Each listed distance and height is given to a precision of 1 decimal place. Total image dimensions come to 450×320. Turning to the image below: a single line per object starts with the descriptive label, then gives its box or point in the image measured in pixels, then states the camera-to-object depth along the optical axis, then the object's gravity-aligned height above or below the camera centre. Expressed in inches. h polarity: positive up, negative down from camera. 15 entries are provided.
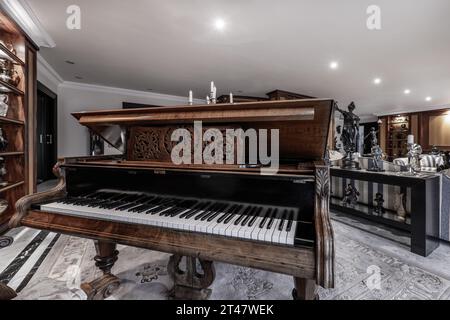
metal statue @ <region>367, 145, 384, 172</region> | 102.4 -2.0
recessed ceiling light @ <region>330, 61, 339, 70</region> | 145.1 +65.2
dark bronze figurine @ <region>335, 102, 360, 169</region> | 119.3 +11.9
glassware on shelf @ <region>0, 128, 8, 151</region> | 94.8 +7.6
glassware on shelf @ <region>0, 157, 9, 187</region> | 98.4 -6.6
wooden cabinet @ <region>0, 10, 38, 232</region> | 99.7 +21.3
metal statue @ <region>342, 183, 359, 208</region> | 120.1 -23.8
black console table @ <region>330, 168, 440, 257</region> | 77.6 -20.9
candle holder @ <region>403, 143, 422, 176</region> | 92.5 -1.9
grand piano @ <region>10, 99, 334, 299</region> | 33.4 -9.4
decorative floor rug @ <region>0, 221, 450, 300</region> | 56.7 -37.6
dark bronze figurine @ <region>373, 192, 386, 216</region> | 105.9 -24.8
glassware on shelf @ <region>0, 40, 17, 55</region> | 103.3 +56.3
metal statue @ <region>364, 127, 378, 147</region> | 109.8 +7.8
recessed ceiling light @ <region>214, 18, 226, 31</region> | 96.6 +63.2
